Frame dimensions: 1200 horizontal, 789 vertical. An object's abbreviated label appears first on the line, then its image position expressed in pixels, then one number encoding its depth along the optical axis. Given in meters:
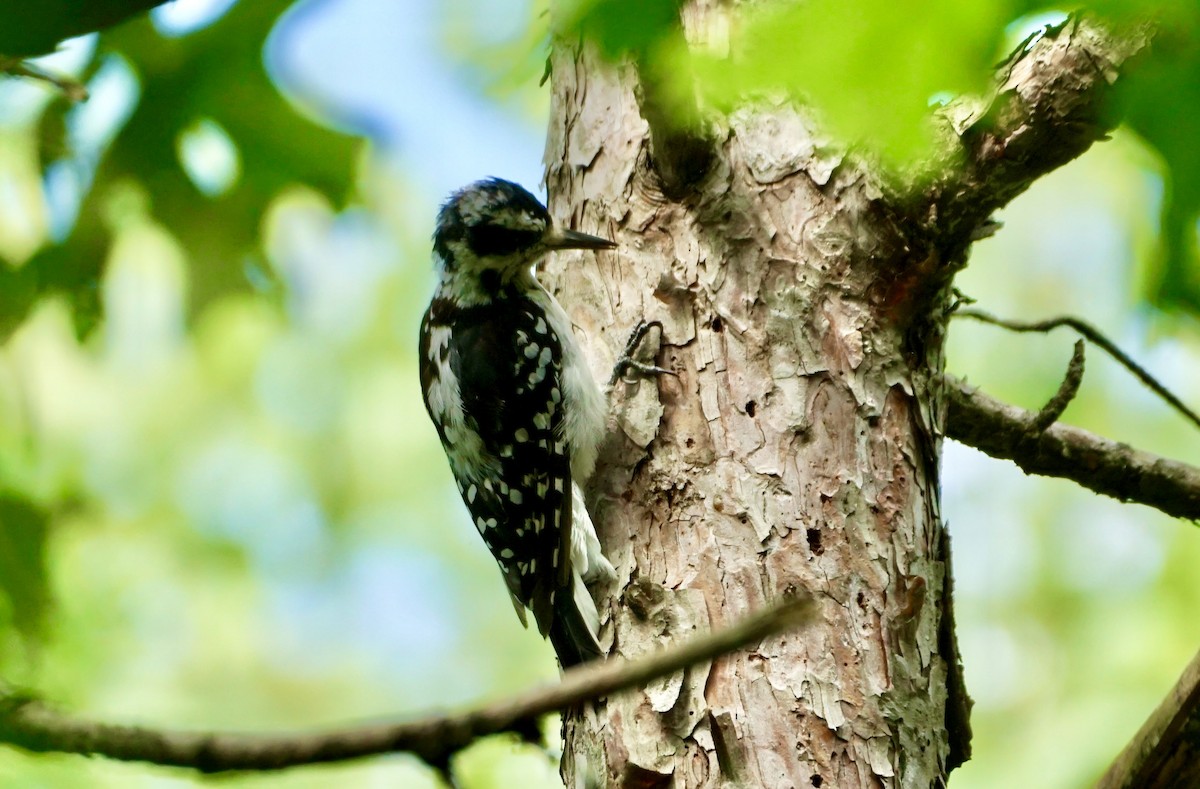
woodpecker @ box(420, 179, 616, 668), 6.73
